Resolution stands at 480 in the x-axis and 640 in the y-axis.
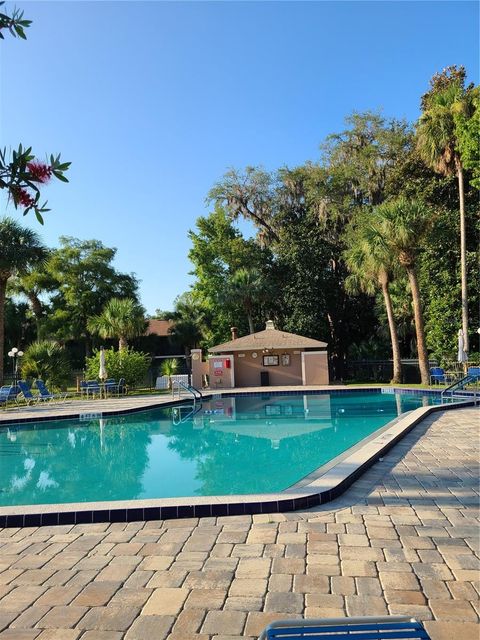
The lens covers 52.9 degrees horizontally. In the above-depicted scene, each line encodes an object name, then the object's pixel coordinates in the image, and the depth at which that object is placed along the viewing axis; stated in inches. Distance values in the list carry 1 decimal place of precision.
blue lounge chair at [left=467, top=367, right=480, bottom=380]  692.1
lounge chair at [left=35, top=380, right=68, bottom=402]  713.6
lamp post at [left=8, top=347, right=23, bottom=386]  780.5
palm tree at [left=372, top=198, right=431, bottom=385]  839.7
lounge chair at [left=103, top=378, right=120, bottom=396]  842.2
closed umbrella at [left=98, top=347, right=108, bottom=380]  790.5
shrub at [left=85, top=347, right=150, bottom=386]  903.7
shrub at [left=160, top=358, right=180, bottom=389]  1057.5
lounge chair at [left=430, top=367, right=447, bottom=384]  795.4
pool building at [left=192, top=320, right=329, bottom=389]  1000.9
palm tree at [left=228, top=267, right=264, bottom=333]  1224.2
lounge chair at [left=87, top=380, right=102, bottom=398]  824.9
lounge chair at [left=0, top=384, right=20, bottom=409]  685.3
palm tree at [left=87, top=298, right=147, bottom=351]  1008.9
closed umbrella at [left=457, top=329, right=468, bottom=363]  708.7
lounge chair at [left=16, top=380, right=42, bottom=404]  687.1
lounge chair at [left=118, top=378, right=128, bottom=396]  895.5
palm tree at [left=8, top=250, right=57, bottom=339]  1373.0
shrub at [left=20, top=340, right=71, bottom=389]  858.1
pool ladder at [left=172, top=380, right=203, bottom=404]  784.9
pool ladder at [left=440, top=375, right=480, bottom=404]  605.0
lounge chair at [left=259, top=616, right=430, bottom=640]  73.1
